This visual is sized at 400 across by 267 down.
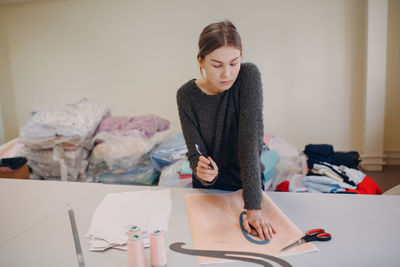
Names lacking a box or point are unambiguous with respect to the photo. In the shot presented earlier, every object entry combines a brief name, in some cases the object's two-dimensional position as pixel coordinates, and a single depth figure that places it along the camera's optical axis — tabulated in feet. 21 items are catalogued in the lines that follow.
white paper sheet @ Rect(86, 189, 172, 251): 3.12
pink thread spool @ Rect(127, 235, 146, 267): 2.52
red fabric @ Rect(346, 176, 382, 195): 5.76
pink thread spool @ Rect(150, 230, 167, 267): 2.61
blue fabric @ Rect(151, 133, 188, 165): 8.05
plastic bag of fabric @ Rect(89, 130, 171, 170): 8.27
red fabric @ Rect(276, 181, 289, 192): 6.37
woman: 3.33
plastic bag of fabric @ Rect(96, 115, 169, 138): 8.89
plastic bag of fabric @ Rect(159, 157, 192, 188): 7.29
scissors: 2.88
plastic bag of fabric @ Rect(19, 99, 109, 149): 8.32
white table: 2.73
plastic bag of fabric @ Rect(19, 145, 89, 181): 8.42
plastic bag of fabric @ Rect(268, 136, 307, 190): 7.16
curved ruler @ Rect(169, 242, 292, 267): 2.64
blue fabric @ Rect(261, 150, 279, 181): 6.75
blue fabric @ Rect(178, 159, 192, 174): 7.20
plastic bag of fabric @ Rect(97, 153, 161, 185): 8.36
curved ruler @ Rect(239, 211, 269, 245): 2.95
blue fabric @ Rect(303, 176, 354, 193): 5.77
